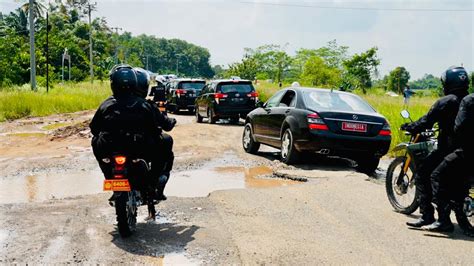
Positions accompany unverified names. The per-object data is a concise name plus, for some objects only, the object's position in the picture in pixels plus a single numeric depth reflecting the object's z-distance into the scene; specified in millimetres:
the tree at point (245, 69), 60594
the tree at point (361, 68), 51469
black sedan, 9898
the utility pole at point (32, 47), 32594
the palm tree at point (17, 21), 77375
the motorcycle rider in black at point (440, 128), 5895
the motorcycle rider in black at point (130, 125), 5574
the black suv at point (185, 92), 26172
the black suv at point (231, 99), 20438
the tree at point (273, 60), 76750
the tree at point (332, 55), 70188
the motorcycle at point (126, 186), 5312
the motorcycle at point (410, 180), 5789
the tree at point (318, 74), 59094
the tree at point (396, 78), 71750
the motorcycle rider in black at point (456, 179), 5680
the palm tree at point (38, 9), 66062
